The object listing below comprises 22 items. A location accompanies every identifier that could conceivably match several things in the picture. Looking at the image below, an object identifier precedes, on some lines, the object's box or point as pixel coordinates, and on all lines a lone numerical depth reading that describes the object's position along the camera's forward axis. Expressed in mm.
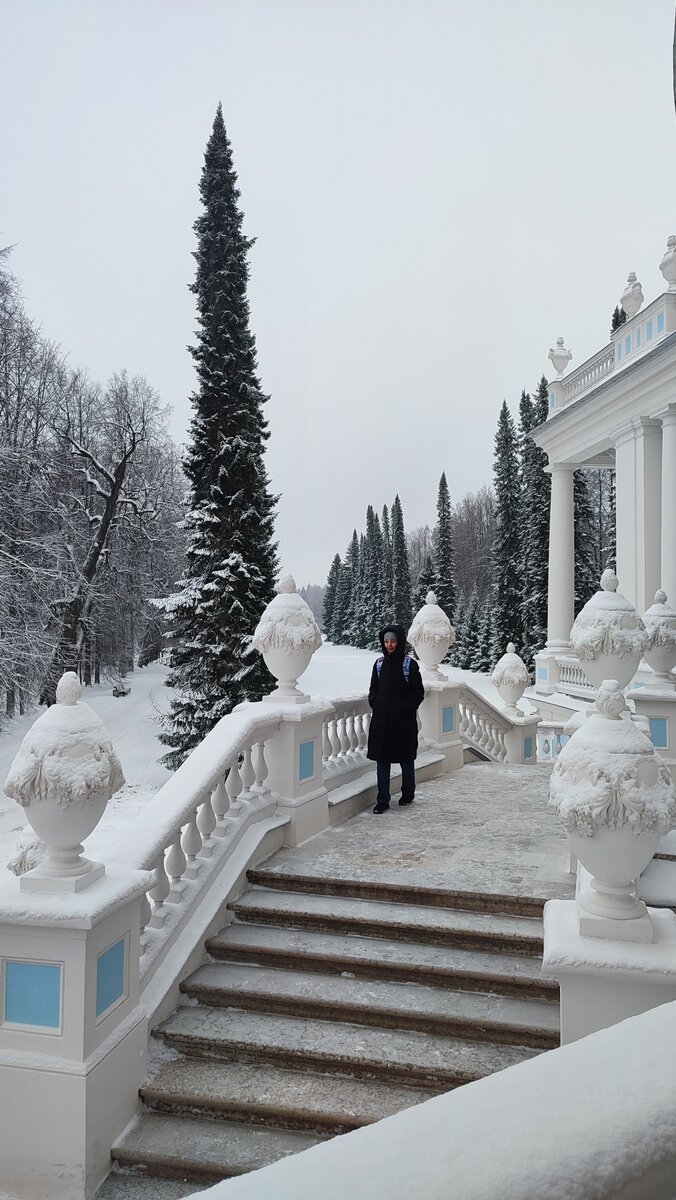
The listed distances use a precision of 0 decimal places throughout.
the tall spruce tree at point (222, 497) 20016
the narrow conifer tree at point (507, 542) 40188
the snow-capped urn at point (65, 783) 3494
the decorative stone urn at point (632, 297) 18297
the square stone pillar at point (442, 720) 9875
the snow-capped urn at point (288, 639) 6750
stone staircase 3648
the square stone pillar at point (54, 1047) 3438
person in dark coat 7457
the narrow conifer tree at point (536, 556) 37312
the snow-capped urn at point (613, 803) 3289
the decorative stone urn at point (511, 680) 13555
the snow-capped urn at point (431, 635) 9719
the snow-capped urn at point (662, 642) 7141
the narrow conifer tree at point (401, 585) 57969
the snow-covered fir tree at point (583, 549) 34969
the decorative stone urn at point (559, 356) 23370
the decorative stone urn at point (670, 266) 16172
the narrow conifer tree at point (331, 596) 90312
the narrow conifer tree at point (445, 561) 48750
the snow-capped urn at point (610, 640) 5824
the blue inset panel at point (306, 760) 6645
